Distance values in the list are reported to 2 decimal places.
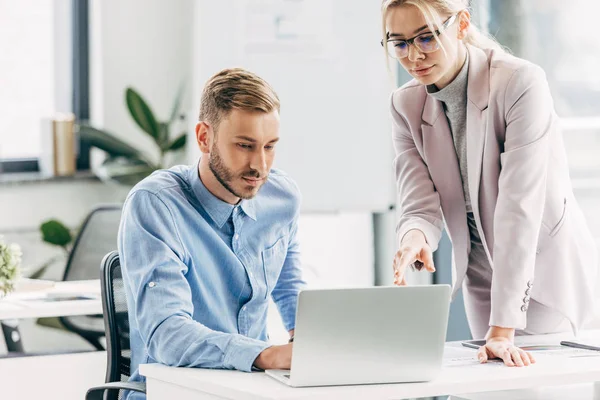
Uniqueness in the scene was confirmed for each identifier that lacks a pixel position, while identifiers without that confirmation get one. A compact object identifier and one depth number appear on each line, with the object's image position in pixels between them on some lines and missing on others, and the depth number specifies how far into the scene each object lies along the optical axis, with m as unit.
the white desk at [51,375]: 4.29
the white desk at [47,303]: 4.21
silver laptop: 2.35
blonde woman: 2.97
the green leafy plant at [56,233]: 7.05
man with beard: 2.64
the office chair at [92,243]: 6.05
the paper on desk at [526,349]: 2.77
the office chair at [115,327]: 3.22
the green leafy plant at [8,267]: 4.51
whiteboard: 5.85
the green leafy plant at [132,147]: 7.17
